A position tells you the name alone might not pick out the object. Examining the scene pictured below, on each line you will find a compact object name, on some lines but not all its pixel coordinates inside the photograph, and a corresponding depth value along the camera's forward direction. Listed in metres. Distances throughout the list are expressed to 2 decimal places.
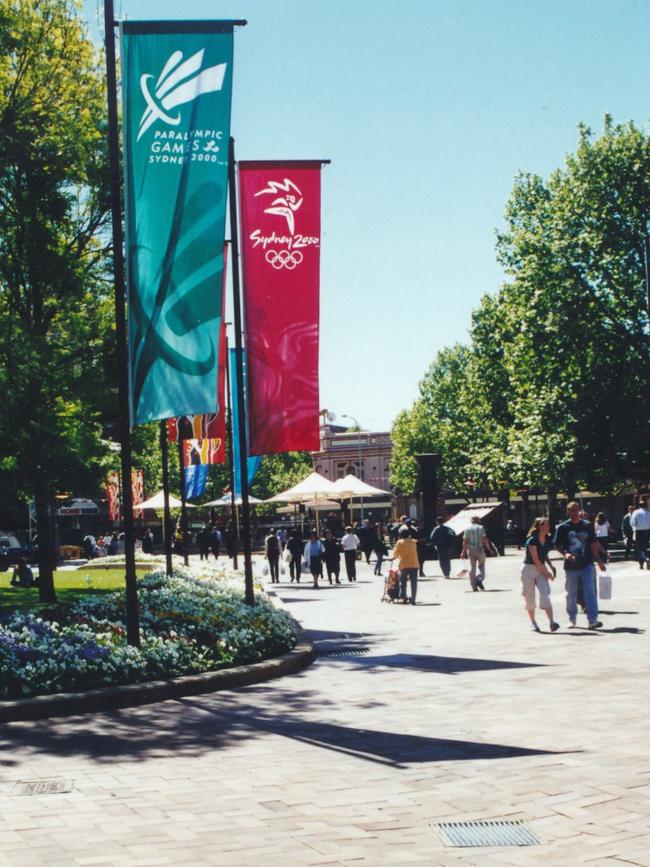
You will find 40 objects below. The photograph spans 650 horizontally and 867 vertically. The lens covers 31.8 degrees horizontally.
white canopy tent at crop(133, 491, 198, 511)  48.56
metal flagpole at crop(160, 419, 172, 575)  26.72
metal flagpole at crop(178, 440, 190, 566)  27.69
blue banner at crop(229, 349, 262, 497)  21.31
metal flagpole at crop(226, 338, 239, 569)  30.21
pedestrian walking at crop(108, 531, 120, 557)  53.84
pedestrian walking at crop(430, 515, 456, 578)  31.28
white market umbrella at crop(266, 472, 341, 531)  37.62
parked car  45.34
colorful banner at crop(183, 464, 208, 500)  27.06
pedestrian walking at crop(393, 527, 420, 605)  22.06
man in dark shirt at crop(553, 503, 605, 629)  15.85
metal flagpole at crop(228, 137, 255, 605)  16.77
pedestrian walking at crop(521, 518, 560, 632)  15.85
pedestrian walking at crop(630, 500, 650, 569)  29.00
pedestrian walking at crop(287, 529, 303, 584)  33.56
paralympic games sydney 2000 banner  11.73
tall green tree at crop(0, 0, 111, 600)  19.38
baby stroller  22.69
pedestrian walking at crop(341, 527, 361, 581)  32.91
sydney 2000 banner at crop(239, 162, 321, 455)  15.58
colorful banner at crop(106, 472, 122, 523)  40.50
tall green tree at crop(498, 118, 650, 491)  37.78
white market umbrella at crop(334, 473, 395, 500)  38.72
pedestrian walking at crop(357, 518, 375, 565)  41.09
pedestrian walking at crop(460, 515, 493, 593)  24.94
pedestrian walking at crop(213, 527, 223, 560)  49.67
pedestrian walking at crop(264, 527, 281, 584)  33.94
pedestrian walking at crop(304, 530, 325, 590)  30.52
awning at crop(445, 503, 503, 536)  40.19
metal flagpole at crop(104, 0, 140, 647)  12.12
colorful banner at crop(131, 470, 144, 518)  35.62
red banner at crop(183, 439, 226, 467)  25.72
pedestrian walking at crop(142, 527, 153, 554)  53.64
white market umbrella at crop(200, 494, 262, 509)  53.12
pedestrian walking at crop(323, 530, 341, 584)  31.52
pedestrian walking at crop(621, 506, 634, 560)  34.03
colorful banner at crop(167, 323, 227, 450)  22.83
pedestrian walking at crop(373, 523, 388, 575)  35.09
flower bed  10.79
